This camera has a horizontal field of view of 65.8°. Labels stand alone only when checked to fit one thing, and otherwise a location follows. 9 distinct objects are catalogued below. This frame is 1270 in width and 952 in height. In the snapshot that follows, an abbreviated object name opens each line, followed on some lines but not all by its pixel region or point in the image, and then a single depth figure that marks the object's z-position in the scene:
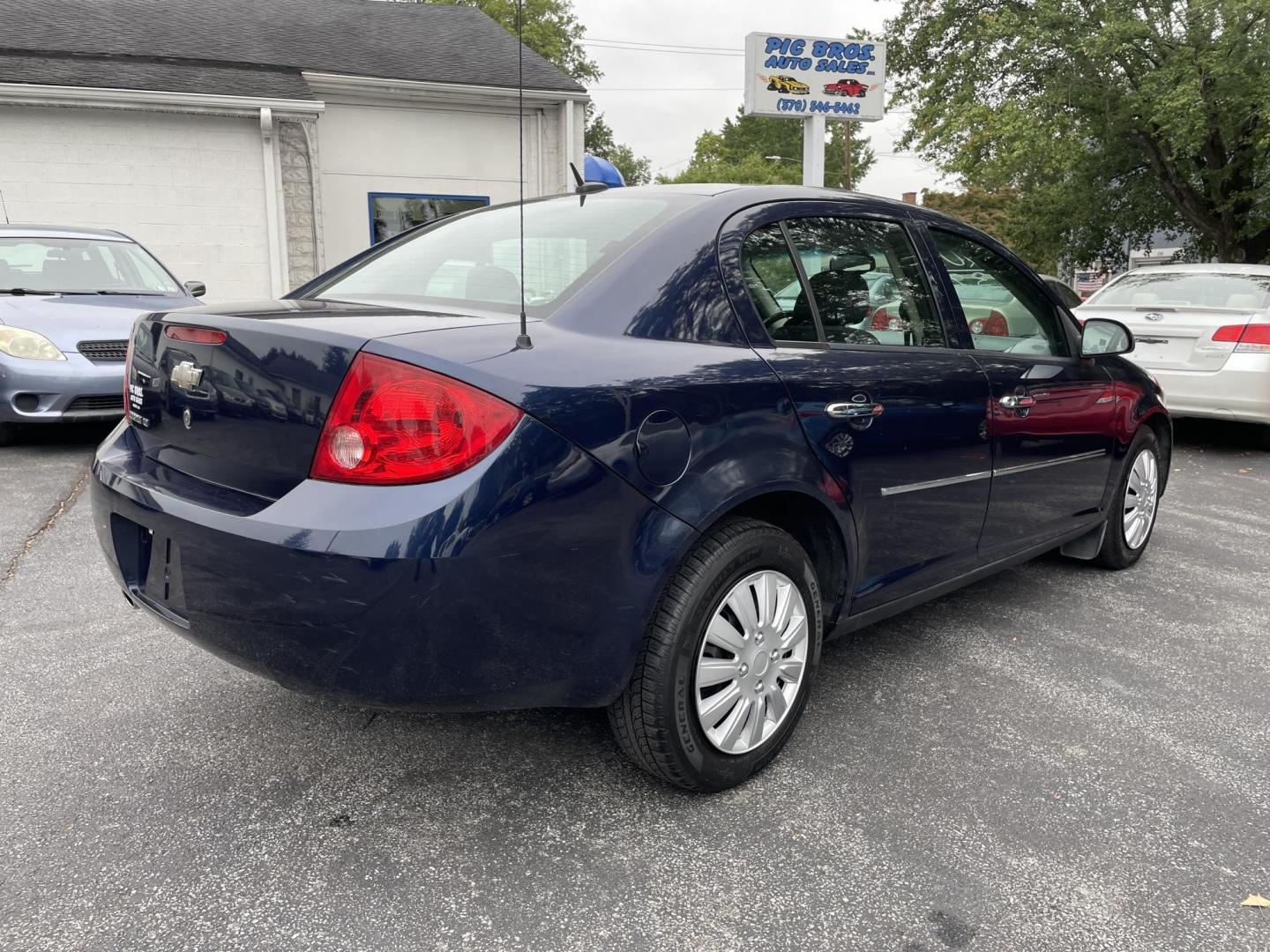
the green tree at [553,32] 32.88
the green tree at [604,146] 43.50
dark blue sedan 1.97
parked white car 7.02
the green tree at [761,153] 55.53
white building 11.91
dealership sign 15.48
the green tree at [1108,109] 14.81
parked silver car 6.22
